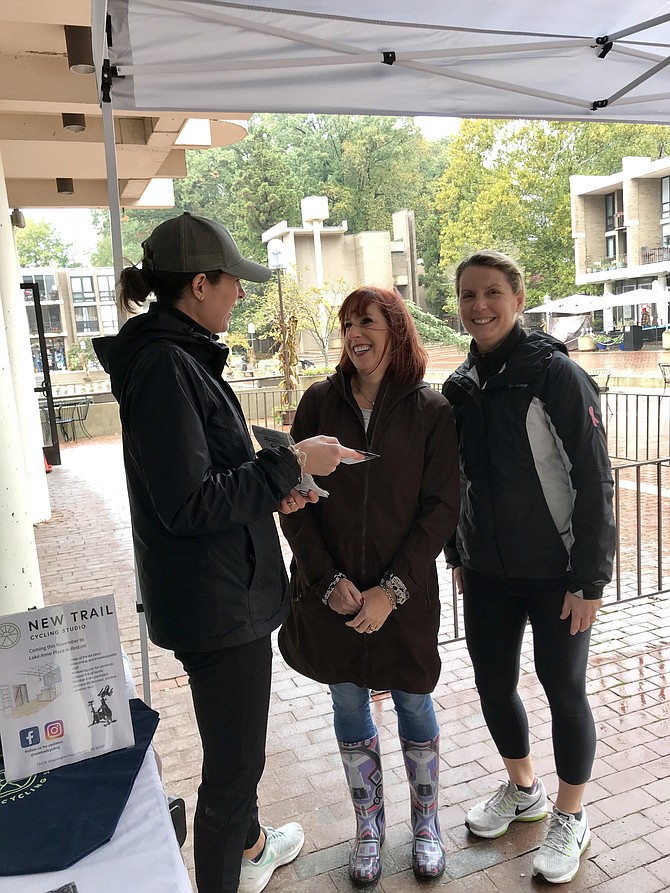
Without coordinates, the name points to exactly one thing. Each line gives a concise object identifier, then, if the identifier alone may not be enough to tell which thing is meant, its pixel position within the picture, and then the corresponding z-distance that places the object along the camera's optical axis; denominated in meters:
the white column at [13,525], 2.68
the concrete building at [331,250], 39.38
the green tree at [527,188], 42.09
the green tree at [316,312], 24.02
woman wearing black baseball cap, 1.62
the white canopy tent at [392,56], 2.48
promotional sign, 1.37
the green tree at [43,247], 59.53
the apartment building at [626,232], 35.56
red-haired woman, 2.18
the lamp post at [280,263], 15.07
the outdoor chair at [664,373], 18.50
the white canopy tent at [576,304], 24.83
